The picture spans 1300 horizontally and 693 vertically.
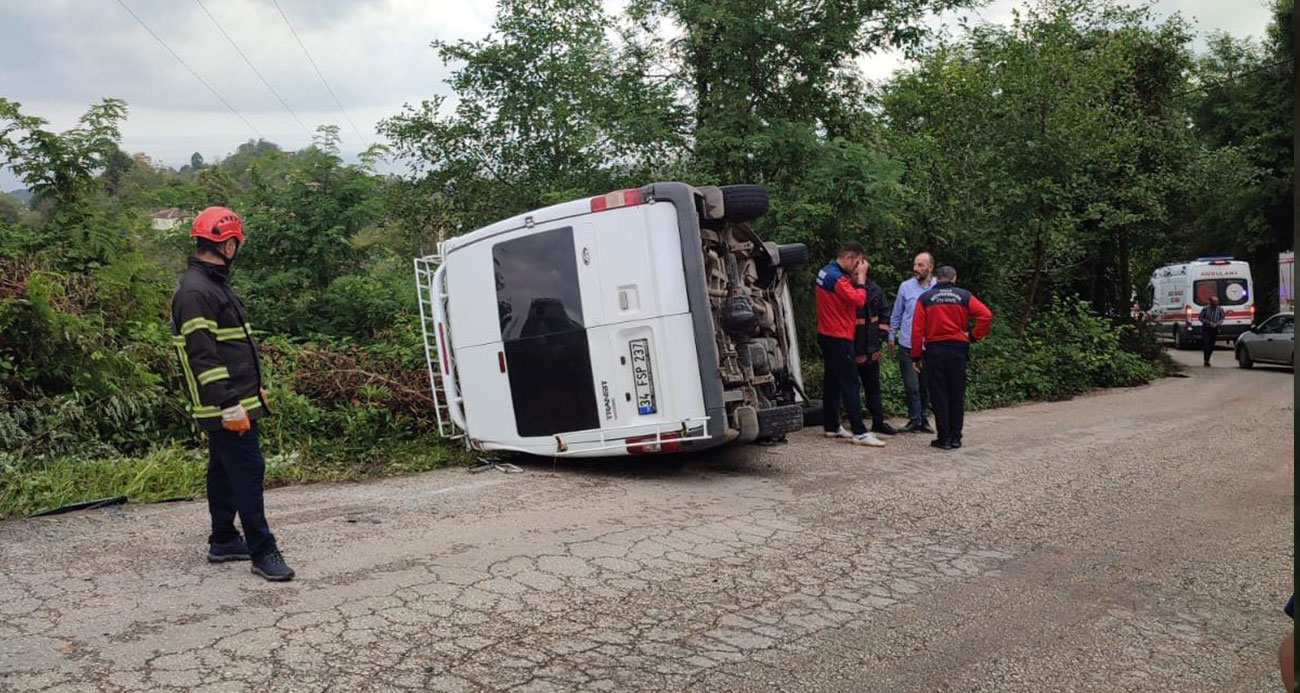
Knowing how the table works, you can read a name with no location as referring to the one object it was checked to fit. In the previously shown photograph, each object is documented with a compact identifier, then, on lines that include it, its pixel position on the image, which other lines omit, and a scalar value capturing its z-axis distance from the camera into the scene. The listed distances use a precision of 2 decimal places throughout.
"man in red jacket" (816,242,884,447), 9.12
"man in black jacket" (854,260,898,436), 10.13
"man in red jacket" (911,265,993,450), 9.23
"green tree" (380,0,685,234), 12.51
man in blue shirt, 10.51
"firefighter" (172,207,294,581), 4.96
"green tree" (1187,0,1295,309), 30.23
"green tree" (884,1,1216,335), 15.89
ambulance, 29.39
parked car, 20.75
